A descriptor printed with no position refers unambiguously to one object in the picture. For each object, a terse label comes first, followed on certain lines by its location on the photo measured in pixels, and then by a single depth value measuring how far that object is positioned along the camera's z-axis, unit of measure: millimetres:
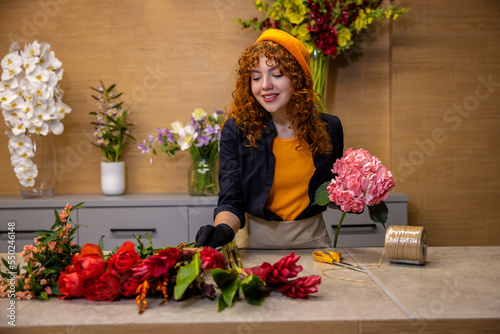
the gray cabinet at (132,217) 2777
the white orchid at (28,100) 2742
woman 1884
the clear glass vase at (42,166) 2916
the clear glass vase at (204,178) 2895
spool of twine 1418
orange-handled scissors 1458
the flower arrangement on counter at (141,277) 1120
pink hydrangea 1465
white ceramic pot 2955
